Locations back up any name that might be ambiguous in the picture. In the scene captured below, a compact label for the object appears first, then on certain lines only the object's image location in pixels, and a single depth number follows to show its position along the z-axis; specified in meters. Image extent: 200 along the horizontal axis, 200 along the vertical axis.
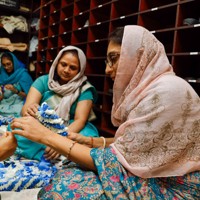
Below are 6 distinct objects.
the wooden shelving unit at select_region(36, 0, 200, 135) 1.87
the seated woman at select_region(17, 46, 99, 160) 2.02
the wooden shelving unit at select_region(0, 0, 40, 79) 4.28
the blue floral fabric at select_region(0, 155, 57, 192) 1.37
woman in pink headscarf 0.86
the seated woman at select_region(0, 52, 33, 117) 3.07
